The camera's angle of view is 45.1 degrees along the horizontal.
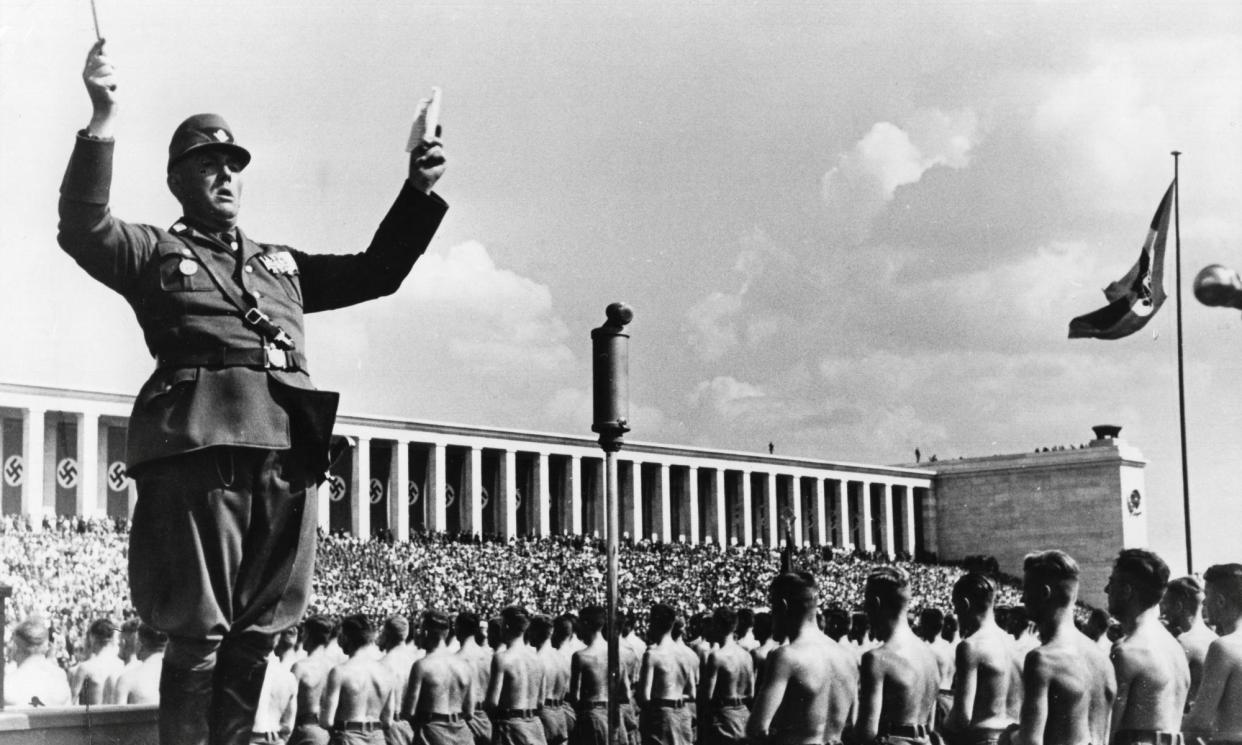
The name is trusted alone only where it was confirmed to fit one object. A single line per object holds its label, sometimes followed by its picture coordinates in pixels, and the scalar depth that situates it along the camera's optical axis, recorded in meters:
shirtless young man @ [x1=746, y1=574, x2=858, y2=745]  8.30
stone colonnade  56.59
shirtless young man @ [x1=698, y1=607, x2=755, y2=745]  16.75
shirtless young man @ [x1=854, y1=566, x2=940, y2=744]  8.83
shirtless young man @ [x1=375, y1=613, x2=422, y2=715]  14.42
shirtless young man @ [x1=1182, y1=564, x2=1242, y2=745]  7.04
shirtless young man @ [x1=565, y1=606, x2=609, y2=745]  17.23
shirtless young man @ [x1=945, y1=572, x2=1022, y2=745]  9.20
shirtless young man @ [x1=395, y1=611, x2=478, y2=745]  14.71
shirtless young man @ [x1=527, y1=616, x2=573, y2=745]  17.64
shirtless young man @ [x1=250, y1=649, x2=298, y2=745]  10.82
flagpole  30.17
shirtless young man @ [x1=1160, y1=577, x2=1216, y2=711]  9.72
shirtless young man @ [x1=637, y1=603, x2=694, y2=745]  17.31
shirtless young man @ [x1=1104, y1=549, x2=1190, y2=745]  7.13
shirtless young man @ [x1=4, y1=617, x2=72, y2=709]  10.01
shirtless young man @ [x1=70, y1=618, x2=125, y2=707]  12.36
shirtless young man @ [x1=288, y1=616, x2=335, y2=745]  13.85
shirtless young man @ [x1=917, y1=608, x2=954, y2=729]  14.71
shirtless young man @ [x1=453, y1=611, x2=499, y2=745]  15.84
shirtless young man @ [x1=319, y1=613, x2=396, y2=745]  13.65
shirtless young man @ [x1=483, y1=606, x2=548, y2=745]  16.16
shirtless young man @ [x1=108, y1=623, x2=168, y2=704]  10.86
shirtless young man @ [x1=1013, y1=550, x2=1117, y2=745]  6.92
